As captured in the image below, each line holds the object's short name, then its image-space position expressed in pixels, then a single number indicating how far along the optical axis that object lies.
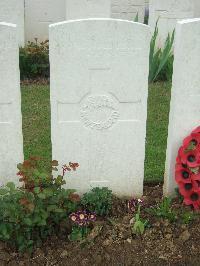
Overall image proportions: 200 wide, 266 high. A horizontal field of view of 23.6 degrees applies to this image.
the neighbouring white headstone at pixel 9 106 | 2.92
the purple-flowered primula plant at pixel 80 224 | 3.03
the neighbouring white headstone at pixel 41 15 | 7.19
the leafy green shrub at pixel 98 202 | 3.21
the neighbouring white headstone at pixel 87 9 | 6.36
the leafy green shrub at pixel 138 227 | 3.08
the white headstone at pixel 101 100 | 2.97
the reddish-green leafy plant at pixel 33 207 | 2.85
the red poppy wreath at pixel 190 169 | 3.13
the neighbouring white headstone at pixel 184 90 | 3.00
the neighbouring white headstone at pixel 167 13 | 6.71
